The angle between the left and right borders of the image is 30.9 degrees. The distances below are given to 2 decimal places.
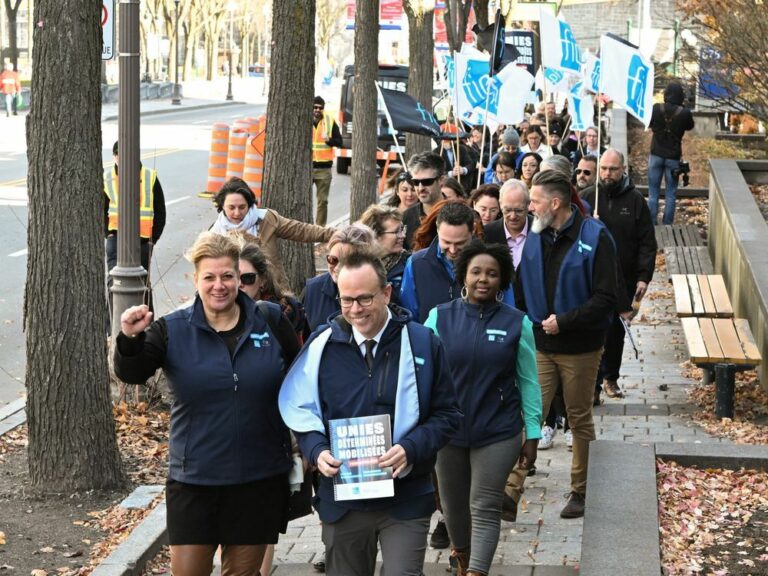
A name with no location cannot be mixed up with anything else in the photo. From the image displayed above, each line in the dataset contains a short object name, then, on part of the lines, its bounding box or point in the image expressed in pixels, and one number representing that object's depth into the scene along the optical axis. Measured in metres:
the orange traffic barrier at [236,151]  25.67
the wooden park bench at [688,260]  16.81
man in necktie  4.91
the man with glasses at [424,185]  9.20
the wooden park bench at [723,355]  10.02
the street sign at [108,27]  13.33
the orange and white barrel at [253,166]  23.88
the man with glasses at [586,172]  12.80
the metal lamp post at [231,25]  77.00
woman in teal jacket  6.20
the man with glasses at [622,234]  10.77
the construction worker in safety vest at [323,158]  20.84
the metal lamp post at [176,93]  66.50
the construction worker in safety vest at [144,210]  12.52
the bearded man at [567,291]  7.46
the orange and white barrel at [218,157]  26.08
